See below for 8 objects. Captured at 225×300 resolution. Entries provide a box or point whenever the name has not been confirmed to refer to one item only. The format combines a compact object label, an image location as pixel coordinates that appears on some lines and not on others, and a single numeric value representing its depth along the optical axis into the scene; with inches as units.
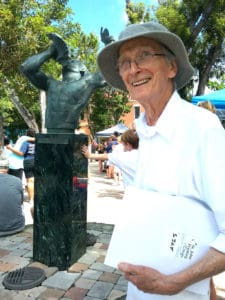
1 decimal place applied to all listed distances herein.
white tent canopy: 885.2
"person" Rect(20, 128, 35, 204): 323.7
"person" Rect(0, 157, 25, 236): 197.8
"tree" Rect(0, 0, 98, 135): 359.3
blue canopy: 280.3
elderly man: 48.7
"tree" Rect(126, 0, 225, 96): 559.8
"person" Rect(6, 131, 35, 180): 327.3
